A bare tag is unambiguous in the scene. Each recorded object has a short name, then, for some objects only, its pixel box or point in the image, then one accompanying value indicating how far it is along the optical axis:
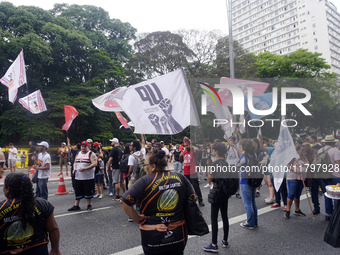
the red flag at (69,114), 11.31
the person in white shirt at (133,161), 6.56
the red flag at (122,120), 7.59
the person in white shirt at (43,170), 6.74
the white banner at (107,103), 7.28
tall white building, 75.00
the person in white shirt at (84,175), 6.59
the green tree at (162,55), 31.09
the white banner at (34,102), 13.65
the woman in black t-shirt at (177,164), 10.16
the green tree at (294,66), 29.56
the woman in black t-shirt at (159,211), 2.59
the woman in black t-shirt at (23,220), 2.21
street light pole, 12.81
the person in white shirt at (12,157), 14.48
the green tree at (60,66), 23.34
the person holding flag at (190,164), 6.97
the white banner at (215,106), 6.02
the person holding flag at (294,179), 5.57
